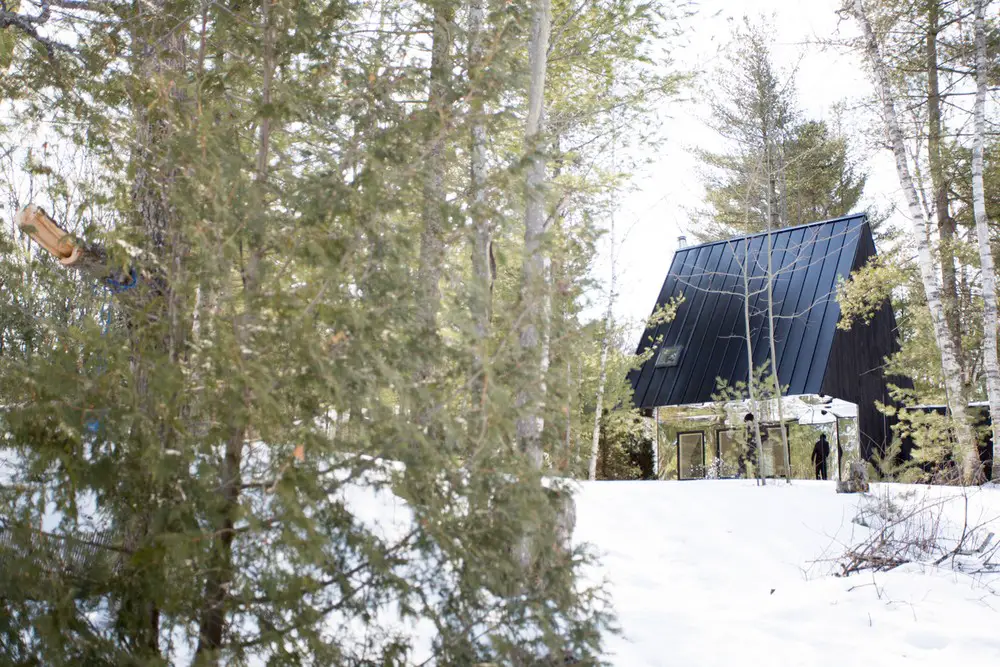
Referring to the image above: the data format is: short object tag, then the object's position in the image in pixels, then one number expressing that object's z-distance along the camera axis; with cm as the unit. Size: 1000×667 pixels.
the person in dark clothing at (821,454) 1511
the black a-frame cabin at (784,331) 1539
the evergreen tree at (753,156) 2092
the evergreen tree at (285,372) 255
